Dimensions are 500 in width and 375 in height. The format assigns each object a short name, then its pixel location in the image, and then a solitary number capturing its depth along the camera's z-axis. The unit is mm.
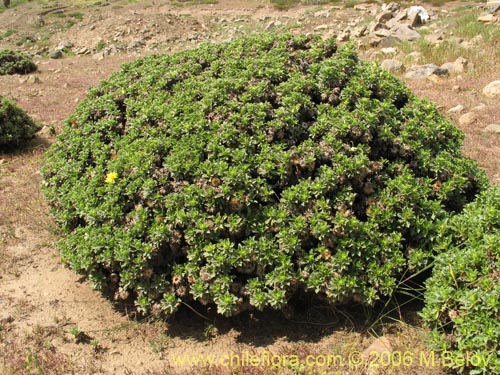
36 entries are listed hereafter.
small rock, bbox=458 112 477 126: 7215
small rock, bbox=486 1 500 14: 15109
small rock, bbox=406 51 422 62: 10805
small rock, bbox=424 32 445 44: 12336
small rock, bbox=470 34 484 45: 11347
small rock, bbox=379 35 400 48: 13516
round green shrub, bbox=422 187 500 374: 2715
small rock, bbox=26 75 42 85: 13486
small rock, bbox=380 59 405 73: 10117
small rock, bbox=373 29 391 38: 14562
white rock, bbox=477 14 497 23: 14086
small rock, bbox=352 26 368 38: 16547
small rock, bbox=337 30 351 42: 16703
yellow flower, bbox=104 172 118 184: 3873
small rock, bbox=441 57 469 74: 9578
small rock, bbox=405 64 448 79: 9484
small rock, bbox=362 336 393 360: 3266
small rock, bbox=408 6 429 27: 17484
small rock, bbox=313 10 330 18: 23762
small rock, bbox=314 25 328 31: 20156
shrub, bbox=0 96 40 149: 7574
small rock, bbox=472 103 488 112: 7656
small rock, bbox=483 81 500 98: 8191
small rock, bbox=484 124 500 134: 6863
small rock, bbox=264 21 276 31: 23447
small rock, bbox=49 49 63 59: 22356
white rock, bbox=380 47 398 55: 12008
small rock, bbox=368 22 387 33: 16400
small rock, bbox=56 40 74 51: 23725
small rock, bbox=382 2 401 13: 19862
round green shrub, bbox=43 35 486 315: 3371
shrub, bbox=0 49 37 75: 15830
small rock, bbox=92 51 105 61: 20100
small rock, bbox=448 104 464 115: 7626
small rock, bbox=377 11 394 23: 18052
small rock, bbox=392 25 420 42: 13938
